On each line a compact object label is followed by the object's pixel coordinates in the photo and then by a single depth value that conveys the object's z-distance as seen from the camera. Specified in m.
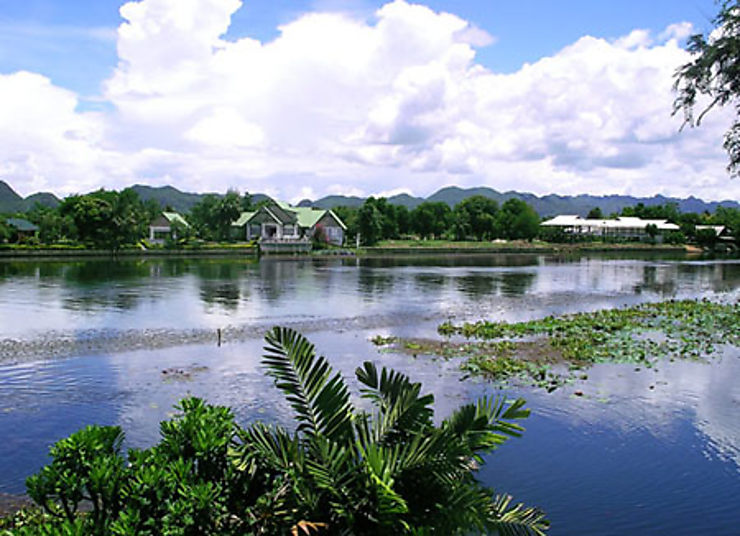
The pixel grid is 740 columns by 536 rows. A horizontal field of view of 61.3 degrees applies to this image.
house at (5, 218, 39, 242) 88.06
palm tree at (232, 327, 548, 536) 6.02
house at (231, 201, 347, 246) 100.56
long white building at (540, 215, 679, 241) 140.25
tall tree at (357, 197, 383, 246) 107.50
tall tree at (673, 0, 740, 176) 26.09
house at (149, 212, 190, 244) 107.43
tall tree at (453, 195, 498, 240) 135.88
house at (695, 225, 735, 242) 135.73
